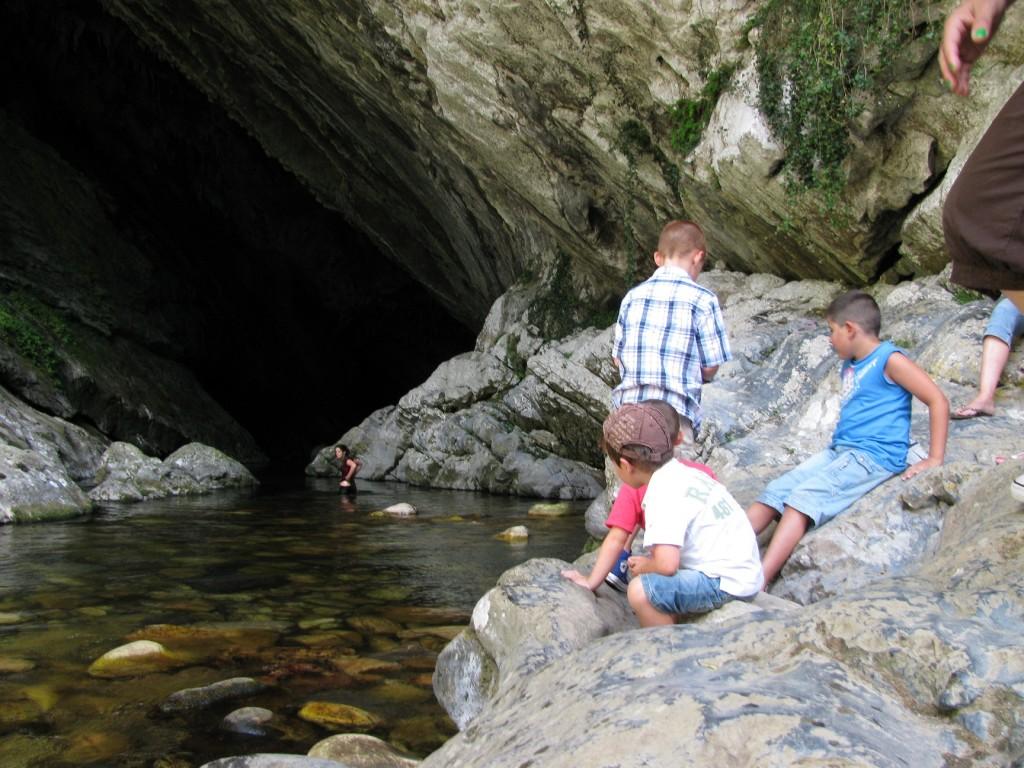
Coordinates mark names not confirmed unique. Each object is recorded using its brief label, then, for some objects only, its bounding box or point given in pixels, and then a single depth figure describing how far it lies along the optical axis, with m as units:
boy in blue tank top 3.86
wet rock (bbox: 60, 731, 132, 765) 3.50
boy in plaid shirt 3.98
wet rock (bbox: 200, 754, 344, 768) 2.84
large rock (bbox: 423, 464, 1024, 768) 1.77
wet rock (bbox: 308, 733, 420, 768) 3.31
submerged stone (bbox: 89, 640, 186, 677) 4.46
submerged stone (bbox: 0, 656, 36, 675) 4.44
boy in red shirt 3.36
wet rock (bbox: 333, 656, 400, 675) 4.61
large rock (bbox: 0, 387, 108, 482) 12.85
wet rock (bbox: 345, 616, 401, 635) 5.33
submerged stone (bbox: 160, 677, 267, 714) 4.02
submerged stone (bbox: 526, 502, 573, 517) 11.31
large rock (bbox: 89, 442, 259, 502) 12.58
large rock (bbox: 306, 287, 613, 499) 13.52
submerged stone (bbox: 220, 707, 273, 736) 3.79
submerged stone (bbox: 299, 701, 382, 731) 3.86
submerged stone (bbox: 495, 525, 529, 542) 8.94
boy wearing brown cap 2.94
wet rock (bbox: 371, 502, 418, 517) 10.88
